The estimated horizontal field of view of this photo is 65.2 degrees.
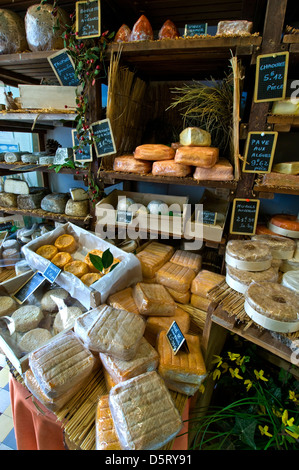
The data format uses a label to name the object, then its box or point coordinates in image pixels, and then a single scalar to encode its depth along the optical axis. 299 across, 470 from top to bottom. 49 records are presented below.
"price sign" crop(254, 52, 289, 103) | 1.15
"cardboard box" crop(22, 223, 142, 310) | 1.37
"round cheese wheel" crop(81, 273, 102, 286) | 1.55
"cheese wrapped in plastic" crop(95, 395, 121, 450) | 0.85
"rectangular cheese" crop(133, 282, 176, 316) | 1.33
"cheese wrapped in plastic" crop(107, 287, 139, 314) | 1.36
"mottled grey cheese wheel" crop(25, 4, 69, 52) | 1.55
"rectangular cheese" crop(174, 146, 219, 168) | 1.35
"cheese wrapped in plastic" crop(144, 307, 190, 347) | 1.32
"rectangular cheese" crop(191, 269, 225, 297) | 1.45
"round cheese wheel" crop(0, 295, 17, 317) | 1.50
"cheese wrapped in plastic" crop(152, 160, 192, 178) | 1.45
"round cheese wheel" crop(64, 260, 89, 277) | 1.57
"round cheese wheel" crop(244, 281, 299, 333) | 0.89
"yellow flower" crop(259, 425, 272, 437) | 1.10
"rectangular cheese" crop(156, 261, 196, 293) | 1.50
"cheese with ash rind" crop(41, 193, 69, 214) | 2.00
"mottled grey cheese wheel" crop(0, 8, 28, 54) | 1.66
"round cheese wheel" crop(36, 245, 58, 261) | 1.69
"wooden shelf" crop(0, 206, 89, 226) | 1.91
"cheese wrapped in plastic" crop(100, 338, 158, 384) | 1.01
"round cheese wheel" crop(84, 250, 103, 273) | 1.67
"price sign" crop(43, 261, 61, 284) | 1.51
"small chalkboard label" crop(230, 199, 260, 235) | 1.42
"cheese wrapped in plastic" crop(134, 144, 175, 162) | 1.50
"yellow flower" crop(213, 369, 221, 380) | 1.29
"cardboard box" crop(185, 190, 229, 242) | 1.52
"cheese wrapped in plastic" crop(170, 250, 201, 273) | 1.66
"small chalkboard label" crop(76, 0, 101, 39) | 1.37
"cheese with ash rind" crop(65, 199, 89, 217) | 1.90
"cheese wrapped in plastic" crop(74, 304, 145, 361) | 1.03
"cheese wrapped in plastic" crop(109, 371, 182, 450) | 0.80
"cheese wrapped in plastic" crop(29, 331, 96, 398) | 0.96
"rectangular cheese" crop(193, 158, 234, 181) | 1.38
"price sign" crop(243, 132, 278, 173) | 1.28
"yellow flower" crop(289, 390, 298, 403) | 1.21
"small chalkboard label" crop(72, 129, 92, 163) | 1.68
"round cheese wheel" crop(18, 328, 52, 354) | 1.28
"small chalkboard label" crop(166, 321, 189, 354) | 1.11
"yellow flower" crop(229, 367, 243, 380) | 1.31
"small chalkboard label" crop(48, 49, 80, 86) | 1.56
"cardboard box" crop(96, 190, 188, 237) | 1.61
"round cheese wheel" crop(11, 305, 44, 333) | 1.40
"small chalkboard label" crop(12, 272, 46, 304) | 1.59
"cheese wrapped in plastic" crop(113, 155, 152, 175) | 1.57
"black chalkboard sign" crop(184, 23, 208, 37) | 1.28
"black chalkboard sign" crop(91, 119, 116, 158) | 1.58
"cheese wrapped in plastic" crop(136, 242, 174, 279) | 1.60
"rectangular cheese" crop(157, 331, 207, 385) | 1.07
